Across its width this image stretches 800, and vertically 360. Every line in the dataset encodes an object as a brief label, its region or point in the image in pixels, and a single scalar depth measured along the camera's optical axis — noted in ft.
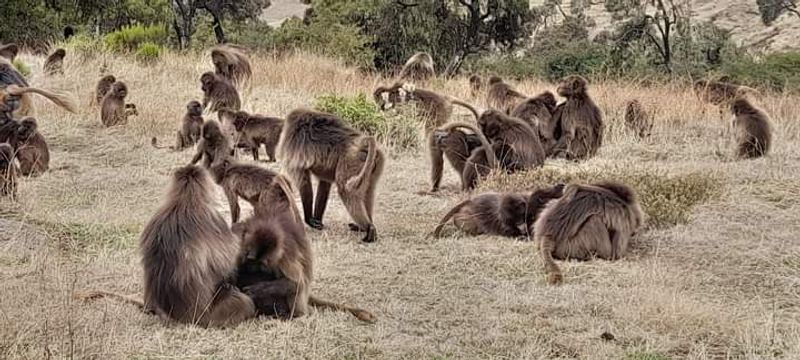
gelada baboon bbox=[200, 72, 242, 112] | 45.91
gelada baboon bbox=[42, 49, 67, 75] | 57.67
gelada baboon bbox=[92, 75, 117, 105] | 49.70
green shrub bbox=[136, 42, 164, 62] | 66.13
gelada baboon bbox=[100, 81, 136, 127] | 46.47
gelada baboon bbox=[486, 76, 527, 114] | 46.55
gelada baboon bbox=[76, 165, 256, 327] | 18.29
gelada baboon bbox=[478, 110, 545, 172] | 34.73
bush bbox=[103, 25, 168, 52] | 71.55
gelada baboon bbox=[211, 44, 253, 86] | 52.80
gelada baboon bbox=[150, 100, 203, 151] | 41.16
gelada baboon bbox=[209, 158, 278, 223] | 23.43
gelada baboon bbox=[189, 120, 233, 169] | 27.12
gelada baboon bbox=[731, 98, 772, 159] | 40.14
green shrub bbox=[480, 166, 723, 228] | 29.45
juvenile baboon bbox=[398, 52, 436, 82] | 63.16
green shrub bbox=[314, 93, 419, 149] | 44.39
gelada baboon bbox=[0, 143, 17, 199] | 31.14
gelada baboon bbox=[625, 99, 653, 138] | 47.03
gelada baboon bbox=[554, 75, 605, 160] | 40.88
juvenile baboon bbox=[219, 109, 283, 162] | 37.73
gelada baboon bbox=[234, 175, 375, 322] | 18.85
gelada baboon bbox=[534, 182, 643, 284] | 25.22
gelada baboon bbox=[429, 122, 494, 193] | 35.14
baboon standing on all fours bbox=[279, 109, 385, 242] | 27.02
